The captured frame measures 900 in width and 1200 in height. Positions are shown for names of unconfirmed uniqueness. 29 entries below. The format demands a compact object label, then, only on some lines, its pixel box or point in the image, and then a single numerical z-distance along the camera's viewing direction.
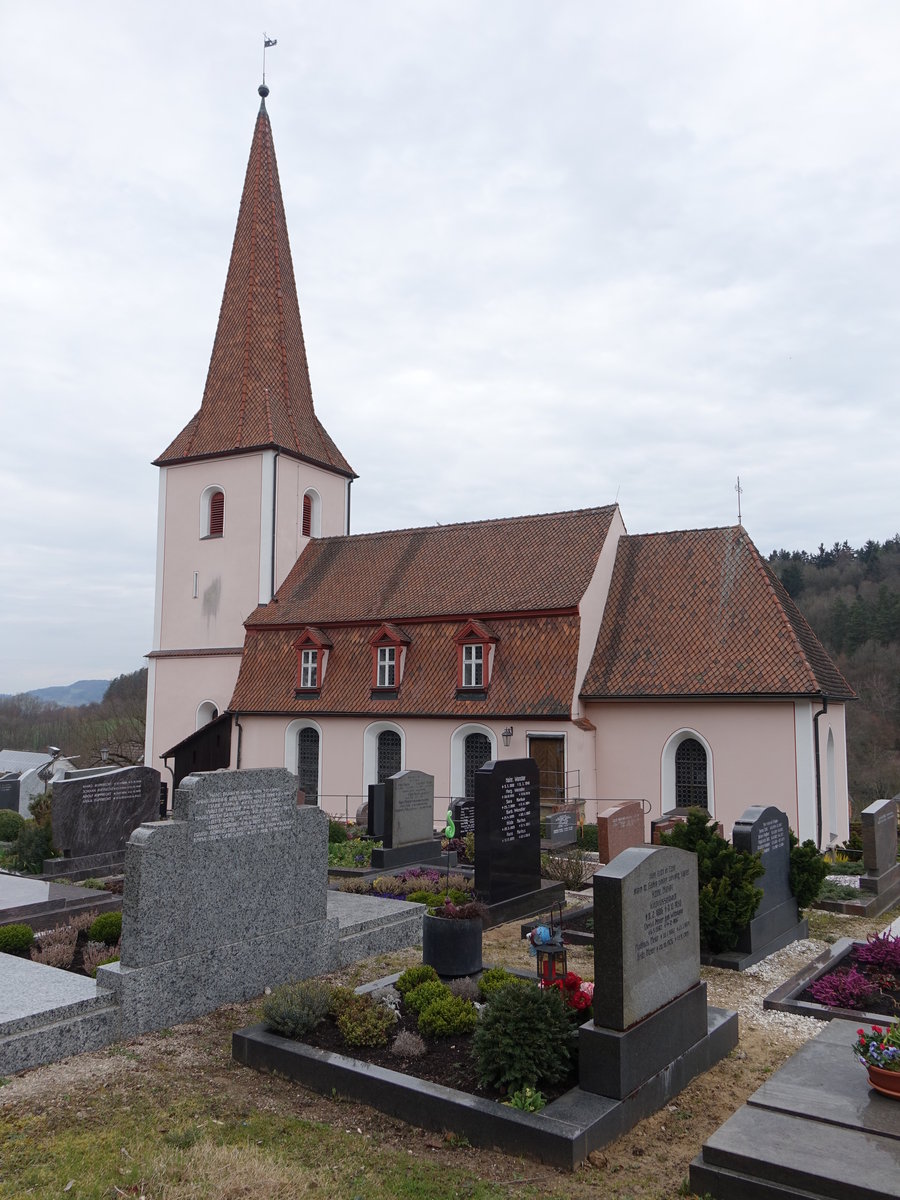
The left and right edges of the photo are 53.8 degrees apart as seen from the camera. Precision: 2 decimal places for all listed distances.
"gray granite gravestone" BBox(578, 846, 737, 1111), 6.00
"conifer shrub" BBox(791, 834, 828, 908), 11.38
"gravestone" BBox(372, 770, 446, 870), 15.88
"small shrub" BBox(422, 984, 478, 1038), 7.02
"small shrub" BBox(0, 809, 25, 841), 19.05
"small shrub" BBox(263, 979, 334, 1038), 7.03
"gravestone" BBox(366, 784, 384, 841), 18.45
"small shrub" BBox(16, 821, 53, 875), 14.58
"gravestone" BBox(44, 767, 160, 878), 14.48
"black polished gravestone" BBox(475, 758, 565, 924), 12.23
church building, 21.00
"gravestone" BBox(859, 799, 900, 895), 13.94
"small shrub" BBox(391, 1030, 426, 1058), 6.66
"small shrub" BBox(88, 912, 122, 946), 9.44
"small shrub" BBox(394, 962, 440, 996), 7.95
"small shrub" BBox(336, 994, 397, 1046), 6.88
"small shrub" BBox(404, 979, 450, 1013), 7.49
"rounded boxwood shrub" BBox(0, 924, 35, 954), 9.08
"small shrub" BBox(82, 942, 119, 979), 8.51
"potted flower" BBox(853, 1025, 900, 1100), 5.36
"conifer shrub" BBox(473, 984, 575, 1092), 5.98
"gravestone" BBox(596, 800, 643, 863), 15.02
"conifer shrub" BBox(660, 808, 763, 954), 10.12
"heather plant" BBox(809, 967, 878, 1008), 8.43
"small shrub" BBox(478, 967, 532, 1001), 7.80
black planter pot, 8.40
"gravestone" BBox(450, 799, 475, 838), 19.98
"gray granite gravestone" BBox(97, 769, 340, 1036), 7.61
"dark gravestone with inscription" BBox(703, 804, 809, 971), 10.30
